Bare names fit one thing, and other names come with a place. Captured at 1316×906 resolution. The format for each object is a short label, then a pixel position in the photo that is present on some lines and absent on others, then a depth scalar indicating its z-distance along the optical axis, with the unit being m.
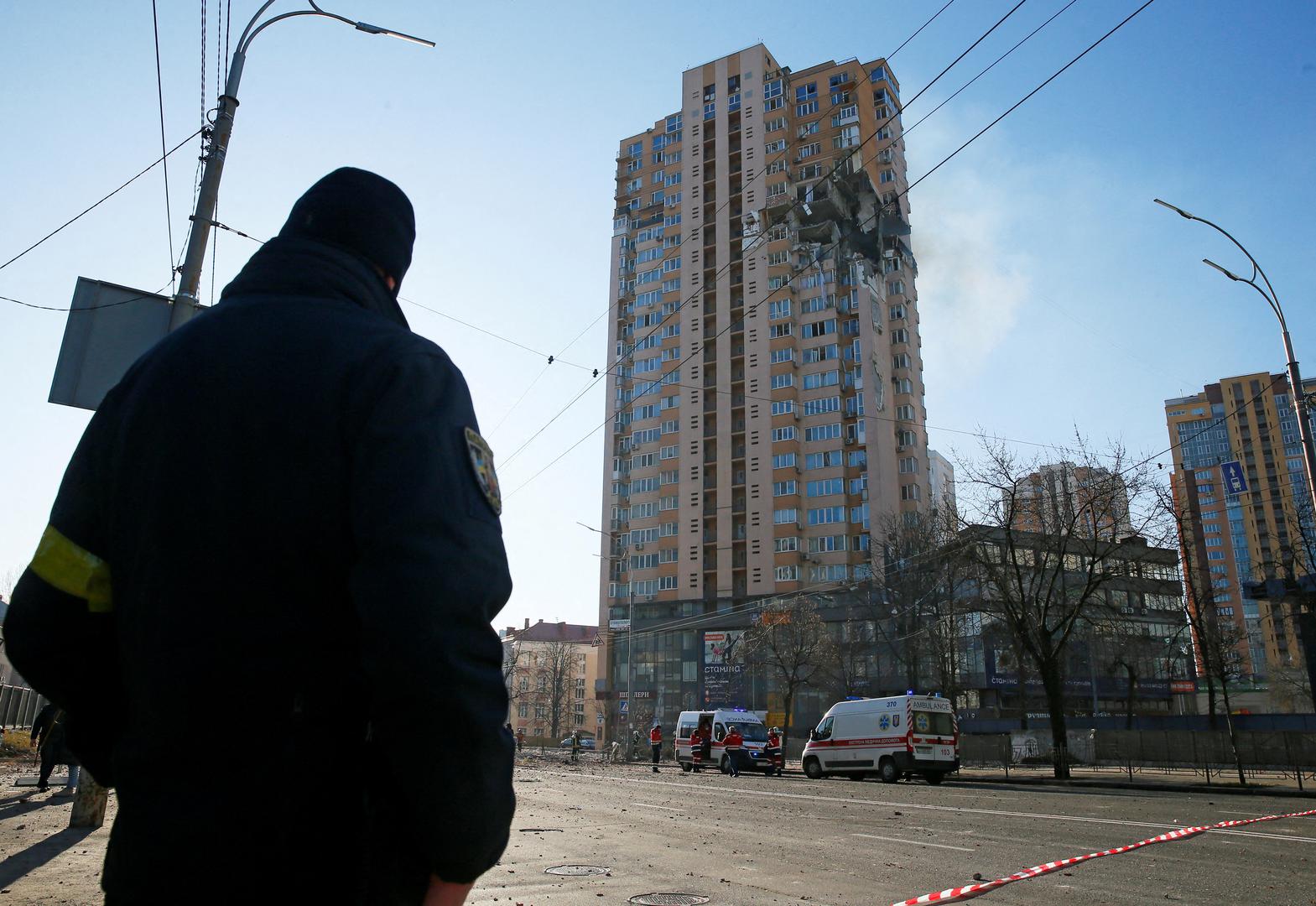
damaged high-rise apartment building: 69.50
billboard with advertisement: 63.78
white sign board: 8.20
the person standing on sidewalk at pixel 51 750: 15.48
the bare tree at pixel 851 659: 51.53
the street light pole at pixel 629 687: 52.19
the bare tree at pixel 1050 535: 29.20
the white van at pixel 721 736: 33.19
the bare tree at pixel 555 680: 101.12
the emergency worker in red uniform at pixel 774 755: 32.97
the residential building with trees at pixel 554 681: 105.81
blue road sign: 26.00
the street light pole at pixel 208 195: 9.10
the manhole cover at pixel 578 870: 8.03
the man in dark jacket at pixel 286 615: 1.35
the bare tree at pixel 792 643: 51.03
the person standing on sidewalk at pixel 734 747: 31.53
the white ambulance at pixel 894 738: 25.98
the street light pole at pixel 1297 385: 18.58
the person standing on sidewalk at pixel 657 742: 38.81
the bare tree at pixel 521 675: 111.79
